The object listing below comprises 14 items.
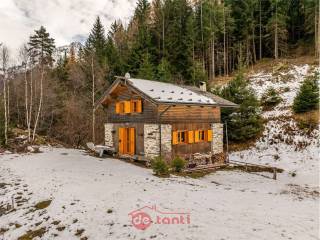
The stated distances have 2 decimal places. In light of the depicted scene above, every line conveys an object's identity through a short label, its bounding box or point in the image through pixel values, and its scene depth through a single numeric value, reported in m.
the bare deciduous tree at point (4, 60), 26.19
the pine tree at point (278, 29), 43.06
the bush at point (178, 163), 16.48
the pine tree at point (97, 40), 42.25
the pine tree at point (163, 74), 31.45
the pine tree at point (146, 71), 32.20
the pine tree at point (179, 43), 39.53
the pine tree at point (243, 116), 23.86
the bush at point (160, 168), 14.92
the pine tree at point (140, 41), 38.53
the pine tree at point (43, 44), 40.16
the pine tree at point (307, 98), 23.60
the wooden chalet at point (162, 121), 18.61
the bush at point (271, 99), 28.92
